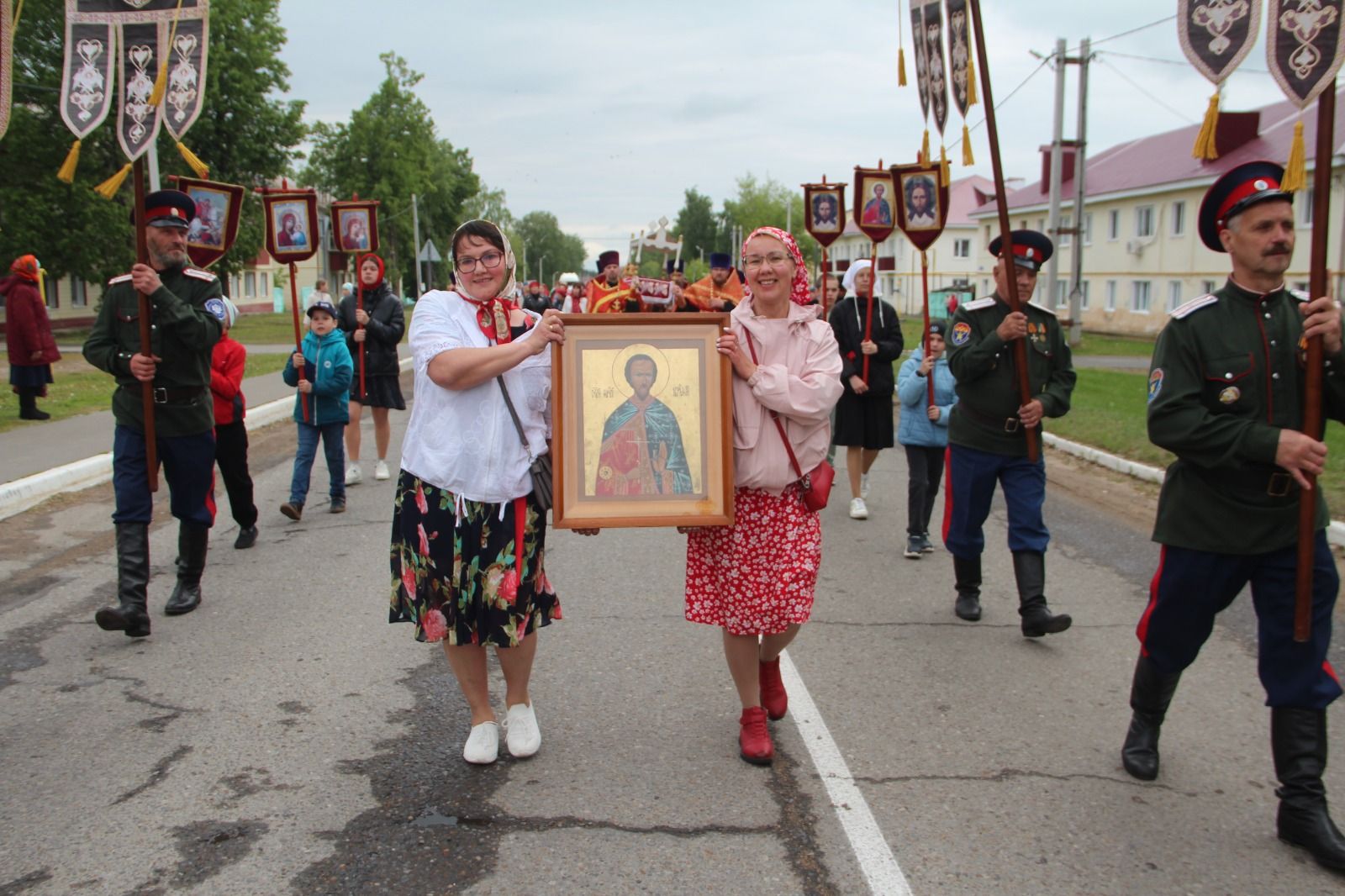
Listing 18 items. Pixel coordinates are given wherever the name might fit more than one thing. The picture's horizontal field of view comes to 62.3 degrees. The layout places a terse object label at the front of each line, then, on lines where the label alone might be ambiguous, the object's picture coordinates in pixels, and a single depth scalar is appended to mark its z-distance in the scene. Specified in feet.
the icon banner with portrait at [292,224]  33.01
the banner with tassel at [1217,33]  12.25
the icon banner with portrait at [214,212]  23.41
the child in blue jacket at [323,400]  29.17
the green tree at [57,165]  111.65
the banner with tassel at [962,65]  18.71
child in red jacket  23.80
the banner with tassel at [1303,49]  11.70
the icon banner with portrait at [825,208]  39.06
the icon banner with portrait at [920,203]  28.17
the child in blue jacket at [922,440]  24.69
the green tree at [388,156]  219.00
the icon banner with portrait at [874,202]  33.71
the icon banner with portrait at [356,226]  35.19
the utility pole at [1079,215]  94.58
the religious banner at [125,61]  17.57
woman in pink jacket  12.97
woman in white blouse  12.60
